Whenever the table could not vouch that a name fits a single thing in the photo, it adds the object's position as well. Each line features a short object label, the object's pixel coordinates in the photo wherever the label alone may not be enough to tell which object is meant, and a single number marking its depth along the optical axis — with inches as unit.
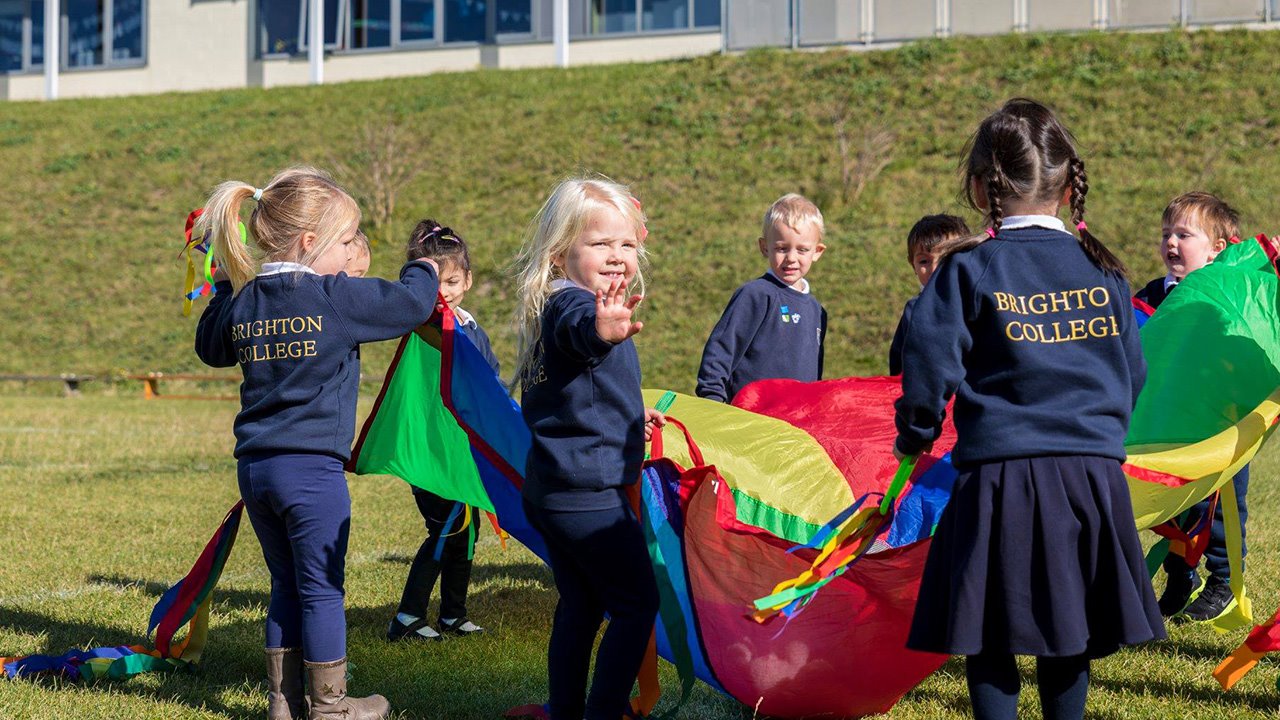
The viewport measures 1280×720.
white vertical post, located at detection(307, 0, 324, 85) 1076.5
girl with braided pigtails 109.2
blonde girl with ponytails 140.6
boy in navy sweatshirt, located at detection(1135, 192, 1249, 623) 186.4
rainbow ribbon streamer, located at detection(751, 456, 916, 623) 117.1
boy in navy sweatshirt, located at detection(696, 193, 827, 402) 205.2
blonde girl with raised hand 125.2
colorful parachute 136.9
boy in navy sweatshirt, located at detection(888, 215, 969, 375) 207.9
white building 874.8
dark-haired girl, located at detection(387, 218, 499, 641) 187.5
